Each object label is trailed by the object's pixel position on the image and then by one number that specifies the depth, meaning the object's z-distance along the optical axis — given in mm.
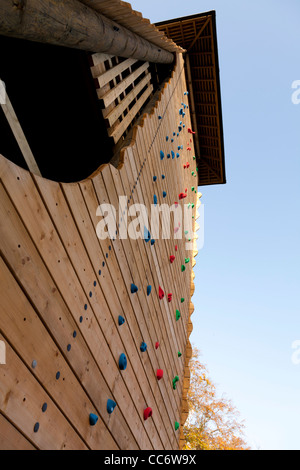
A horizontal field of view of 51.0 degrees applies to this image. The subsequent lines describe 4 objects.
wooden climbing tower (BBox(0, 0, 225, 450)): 1499
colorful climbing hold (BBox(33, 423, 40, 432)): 1521
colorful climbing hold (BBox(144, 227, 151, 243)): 3401
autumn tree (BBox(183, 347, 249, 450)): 17688
